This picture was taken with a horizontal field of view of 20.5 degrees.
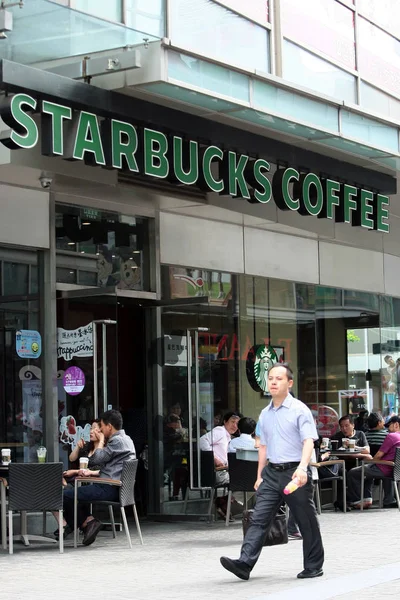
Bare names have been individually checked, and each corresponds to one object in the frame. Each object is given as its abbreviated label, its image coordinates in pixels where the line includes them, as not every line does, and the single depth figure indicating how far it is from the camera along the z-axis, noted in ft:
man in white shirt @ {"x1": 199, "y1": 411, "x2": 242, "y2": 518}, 47.11
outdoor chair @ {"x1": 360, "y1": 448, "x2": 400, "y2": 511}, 50.34
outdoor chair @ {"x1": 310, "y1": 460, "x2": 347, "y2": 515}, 49.52
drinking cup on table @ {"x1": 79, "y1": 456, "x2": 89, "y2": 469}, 39.29
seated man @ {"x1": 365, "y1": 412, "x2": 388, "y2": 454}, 56.08
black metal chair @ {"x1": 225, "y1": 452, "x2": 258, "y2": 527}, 43.50
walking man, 28.48
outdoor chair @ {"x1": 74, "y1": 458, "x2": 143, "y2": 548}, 38.58
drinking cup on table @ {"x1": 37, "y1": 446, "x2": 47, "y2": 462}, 41.16
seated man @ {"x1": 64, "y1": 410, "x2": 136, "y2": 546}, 39.06
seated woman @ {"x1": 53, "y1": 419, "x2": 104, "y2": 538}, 39.32
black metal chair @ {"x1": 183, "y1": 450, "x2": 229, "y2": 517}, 46.82
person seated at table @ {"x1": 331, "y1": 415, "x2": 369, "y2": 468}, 54.91
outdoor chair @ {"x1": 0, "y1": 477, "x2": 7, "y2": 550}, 37.88
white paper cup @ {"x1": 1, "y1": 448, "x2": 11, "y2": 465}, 39.87
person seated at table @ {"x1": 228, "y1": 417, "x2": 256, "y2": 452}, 46.68
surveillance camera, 42.83
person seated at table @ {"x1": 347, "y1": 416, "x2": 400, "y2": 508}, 51.31
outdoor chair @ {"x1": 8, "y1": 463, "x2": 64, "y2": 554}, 36.65
